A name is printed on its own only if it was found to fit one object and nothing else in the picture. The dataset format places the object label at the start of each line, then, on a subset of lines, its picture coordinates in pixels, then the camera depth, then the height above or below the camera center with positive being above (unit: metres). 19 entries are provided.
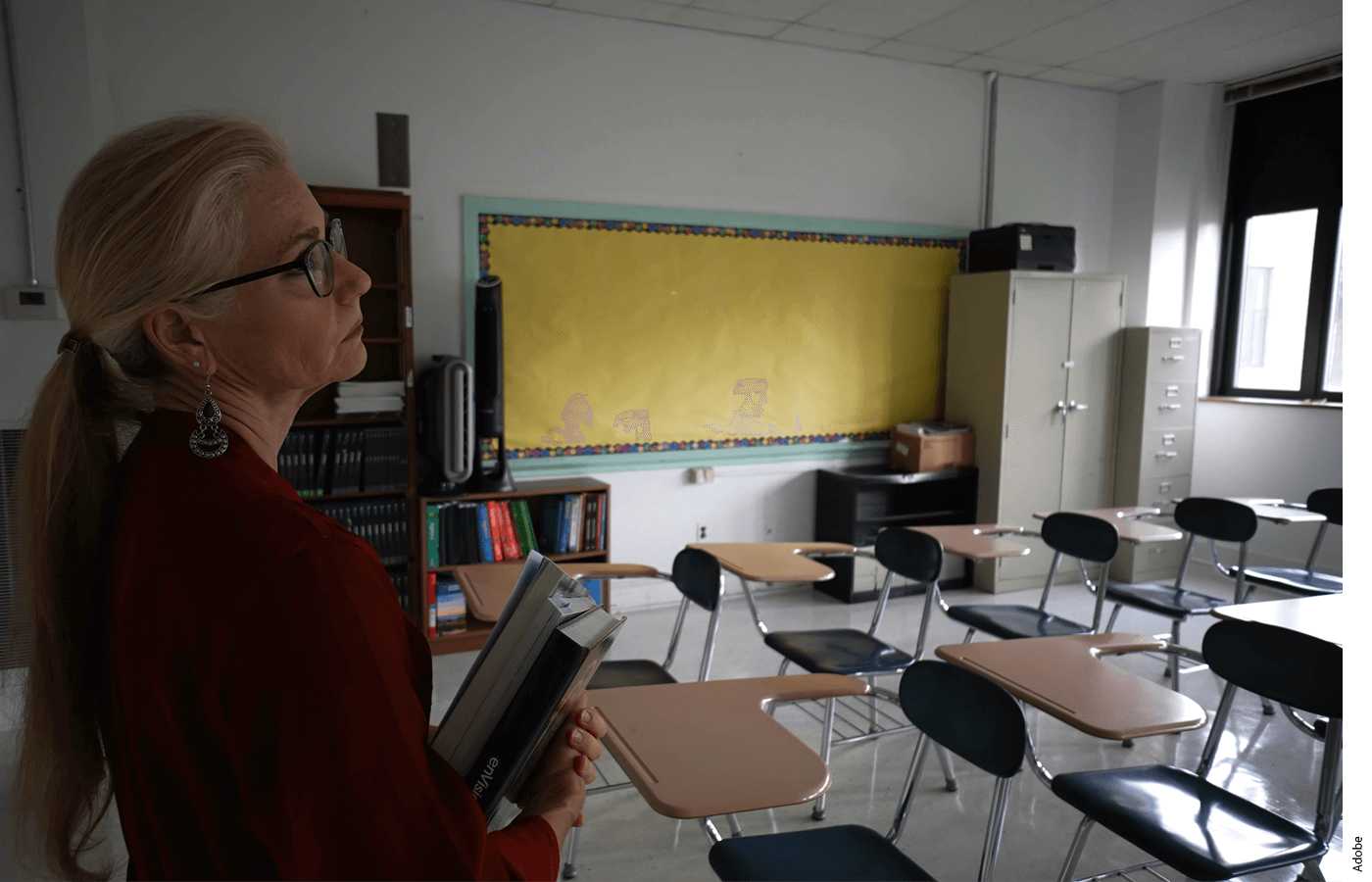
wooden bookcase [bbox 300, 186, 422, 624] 3.98 +0.16
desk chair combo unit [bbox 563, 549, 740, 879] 2.79 -0.90
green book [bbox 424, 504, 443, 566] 4.11 -0.92
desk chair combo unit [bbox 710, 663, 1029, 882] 1.72 -1.03
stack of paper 3.96 -0.29
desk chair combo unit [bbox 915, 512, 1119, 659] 3.35 -1.06
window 5.52 +0.68
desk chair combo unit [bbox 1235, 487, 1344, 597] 4.05 -1.09
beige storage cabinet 5.25 -0.25
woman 0.62 -0.18
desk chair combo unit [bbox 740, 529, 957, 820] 2.93 -1.09
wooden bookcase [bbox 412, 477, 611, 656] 4.12 -1.11
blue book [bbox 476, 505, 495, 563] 4.23 -0.93
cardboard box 5.28 -0.64
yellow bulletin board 4.57 +0.09
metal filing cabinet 5.49 -0.49
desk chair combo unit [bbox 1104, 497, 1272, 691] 3.65 -1.02
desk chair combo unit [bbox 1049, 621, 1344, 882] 1.83 -1.05
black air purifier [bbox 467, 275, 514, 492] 4.17 -0.10
